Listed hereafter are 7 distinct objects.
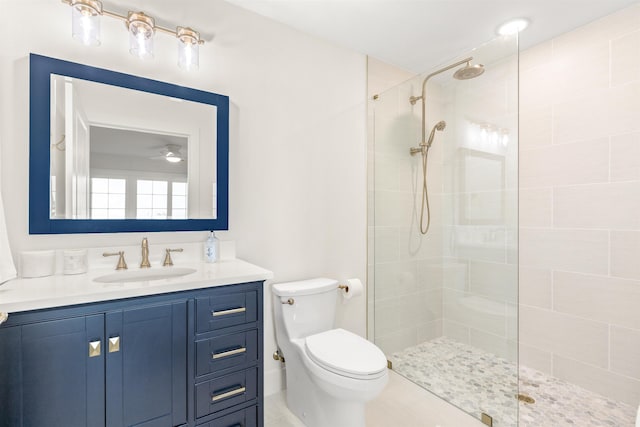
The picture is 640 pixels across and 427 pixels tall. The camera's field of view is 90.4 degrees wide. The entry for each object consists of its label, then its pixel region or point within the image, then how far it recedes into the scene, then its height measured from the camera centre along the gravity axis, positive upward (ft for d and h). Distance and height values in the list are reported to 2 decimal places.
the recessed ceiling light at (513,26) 6.86 +4.16
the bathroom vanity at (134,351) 3.51 -1.77
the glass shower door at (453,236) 5.97 -0.51
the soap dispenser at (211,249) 5.84 -0.69
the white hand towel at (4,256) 3.79 -0.56
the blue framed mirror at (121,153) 4.70 +0.97
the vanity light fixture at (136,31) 4.71 +2.90
